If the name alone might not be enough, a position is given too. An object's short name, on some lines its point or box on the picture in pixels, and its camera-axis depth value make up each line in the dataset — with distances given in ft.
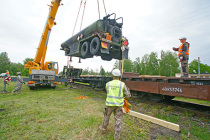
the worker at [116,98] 7.64
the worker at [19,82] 22.84
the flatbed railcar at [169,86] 10.66
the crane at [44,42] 28.61
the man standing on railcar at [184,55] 14.51
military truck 19.66
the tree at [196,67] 177.60
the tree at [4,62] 181.06
